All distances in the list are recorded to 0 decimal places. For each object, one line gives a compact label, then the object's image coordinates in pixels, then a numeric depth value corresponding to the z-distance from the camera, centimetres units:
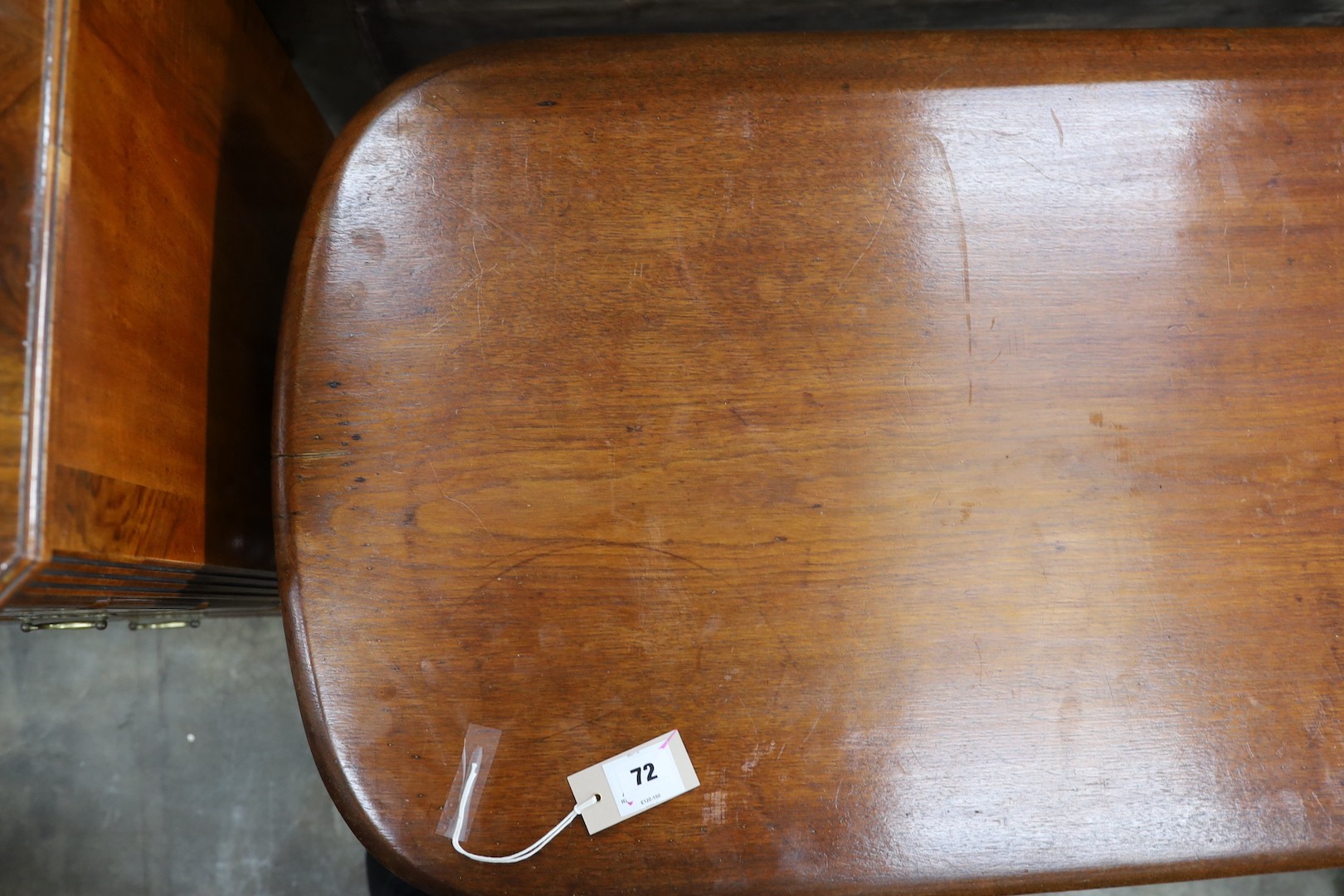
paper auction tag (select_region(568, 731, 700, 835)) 83
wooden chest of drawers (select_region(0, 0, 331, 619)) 70
